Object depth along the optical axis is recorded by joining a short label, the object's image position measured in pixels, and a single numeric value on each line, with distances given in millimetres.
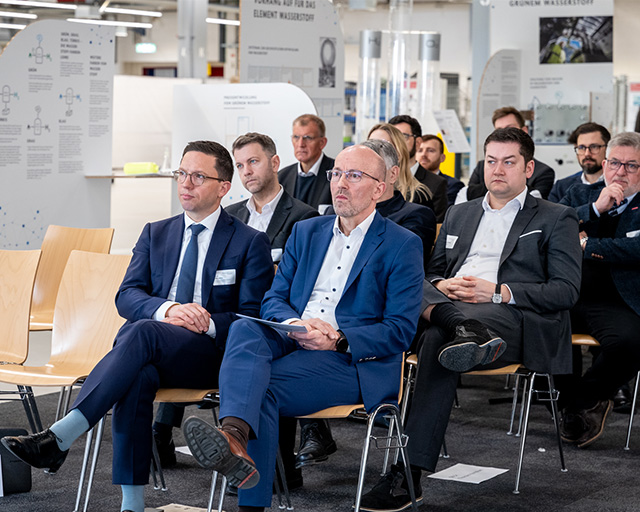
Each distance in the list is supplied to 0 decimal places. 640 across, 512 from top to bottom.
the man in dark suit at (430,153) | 7398
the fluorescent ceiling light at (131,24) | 19256
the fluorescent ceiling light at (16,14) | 18219
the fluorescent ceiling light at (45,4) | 16278
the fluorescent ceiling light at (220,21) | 18953
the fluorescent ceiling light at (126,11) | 18688
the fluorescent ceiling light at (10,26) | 18062
